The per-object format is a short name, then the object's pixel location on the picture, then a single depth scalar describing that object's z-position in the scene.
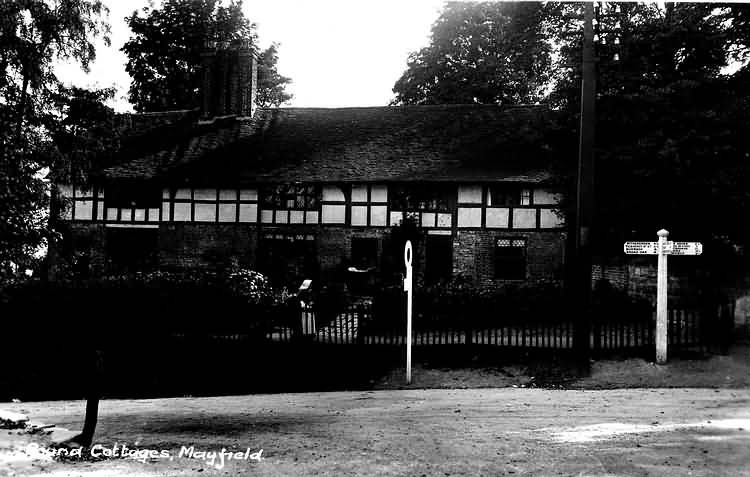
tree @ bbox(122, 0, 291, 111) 38.78
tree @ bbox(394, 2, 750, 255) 15.05
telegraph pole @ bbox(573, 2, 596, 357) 10.93
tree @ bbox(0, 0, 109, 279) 13.02
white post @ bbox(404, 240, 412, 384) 10.71
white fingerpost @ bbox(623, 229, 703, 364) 10.70
